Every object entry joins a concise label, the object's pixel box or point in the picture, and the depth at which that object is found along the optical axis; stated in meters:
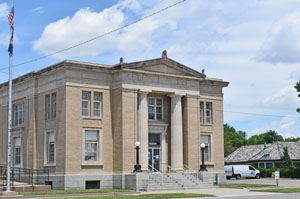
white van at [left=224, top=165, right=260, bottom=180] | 61.66
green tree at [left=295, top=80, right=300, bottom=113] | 59.06
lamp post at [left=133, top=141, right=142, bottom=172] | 36.03
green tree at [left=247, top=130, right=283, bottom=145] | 140.60
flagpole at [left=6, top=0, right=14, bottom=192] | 29.60
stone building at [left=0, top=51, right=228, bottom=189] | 37.22
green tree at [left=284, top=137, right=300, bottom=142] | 131.16
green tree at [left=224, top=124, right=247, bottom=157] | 125.12
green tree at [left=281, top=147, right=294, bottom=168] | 69.44
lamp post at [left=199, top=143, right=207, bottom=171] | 40.45
